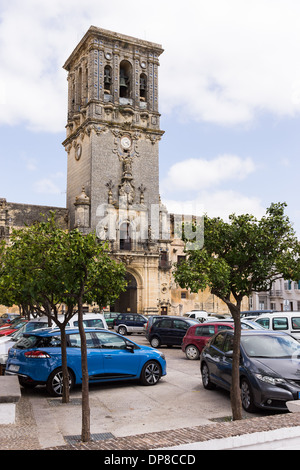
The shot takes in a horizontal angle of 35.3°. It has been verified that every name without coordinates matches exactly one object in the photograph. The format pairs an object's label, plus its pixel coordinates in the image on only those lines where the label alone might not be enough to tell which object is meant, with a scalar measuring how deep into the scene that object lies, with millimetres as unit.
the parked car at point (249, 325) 17680
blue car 10766
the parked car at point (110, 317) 33594
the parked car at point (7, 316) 36688
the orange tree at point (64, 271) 8375
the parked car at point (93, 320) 18353
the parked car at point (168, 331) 21812
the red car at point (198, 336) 17109
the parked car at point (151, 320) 23380
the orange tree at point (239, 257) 8859
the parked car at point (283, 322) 17909
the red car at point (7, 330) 19625
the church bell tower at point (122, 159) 43594
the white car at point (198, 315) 33500
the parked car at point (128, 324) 31531
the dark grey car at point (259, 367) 8852
